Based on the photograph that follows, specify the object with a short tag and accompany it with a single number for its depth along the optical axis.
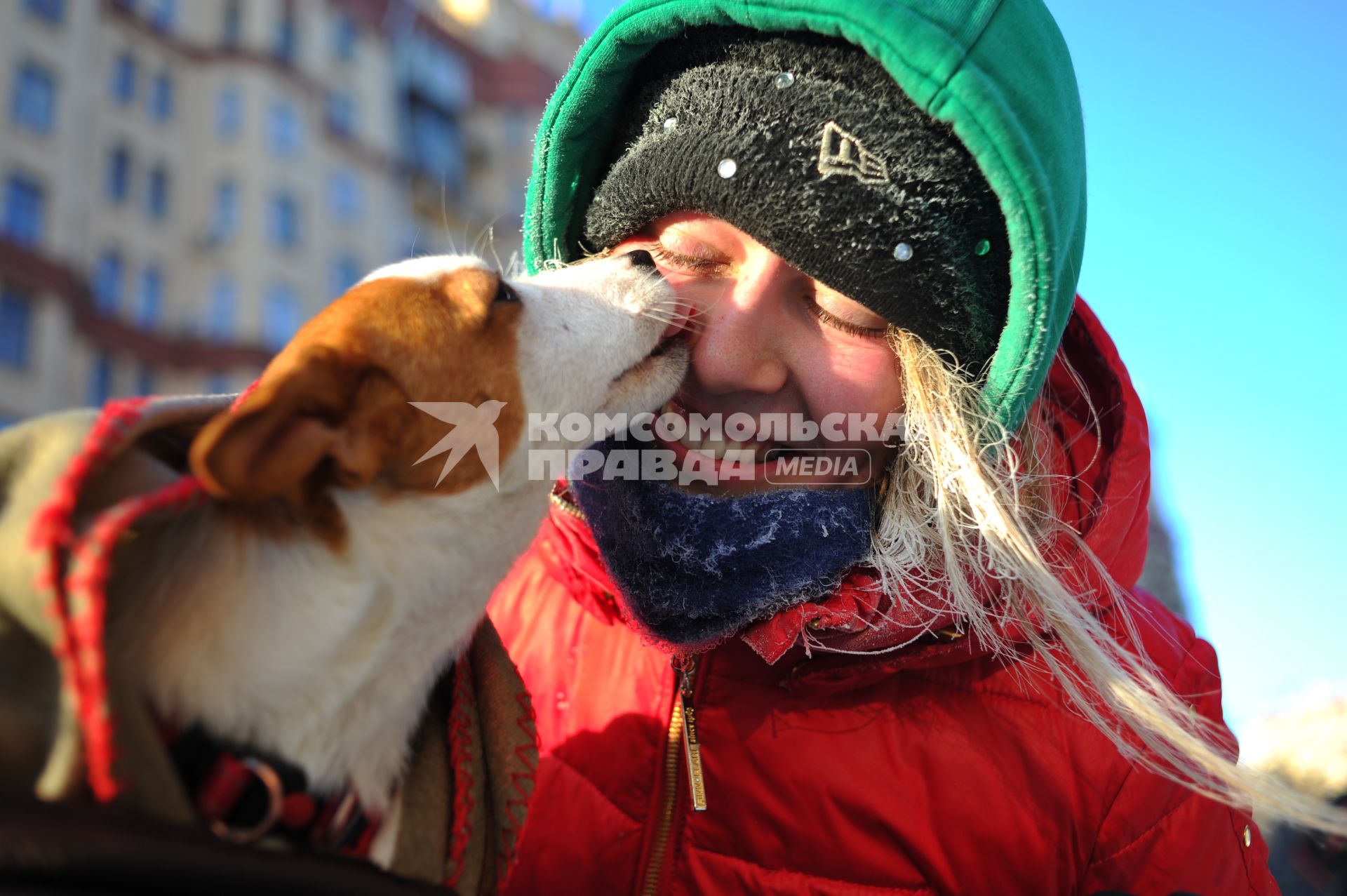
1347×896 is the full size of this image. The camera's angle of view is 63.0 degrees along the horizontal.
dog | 0.27
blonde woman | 0.36
